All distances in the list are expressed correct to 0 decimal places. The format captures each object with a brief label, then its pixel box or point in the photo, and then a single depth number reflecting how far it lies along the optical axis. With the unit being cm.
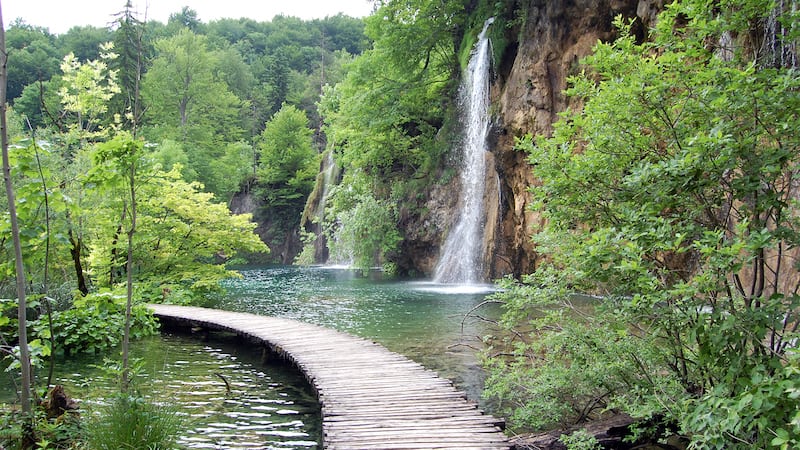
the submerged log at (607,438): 412
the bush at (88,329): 839
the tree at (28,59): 4009
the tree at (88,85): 866
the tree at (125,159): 399
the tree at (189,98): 3800
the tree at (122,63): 2973
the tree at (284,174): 3966
